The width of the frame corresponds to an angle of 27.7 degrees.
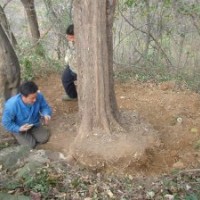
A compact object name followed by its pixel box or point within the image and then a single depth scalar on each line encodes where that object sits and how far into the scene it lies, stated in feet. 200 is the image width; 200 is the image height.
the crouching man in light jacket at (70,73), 19.12
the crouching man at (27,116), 16.47
